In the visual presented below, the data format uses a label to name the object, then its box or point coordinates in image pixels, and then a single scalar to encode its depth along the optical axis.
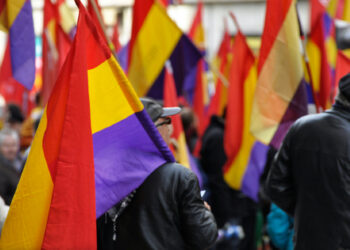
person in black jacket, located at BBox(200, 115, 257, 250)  14.02
